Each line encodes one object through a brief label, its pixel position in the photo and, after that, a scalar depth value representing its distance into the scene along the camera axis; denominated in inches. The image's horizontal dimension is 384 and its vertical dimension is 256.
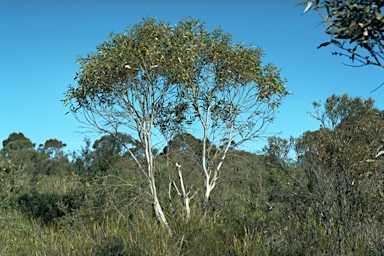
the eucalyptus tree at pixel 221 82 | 473.1
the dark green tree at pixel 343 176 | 334.0
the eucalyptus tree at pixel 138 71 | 447.8
